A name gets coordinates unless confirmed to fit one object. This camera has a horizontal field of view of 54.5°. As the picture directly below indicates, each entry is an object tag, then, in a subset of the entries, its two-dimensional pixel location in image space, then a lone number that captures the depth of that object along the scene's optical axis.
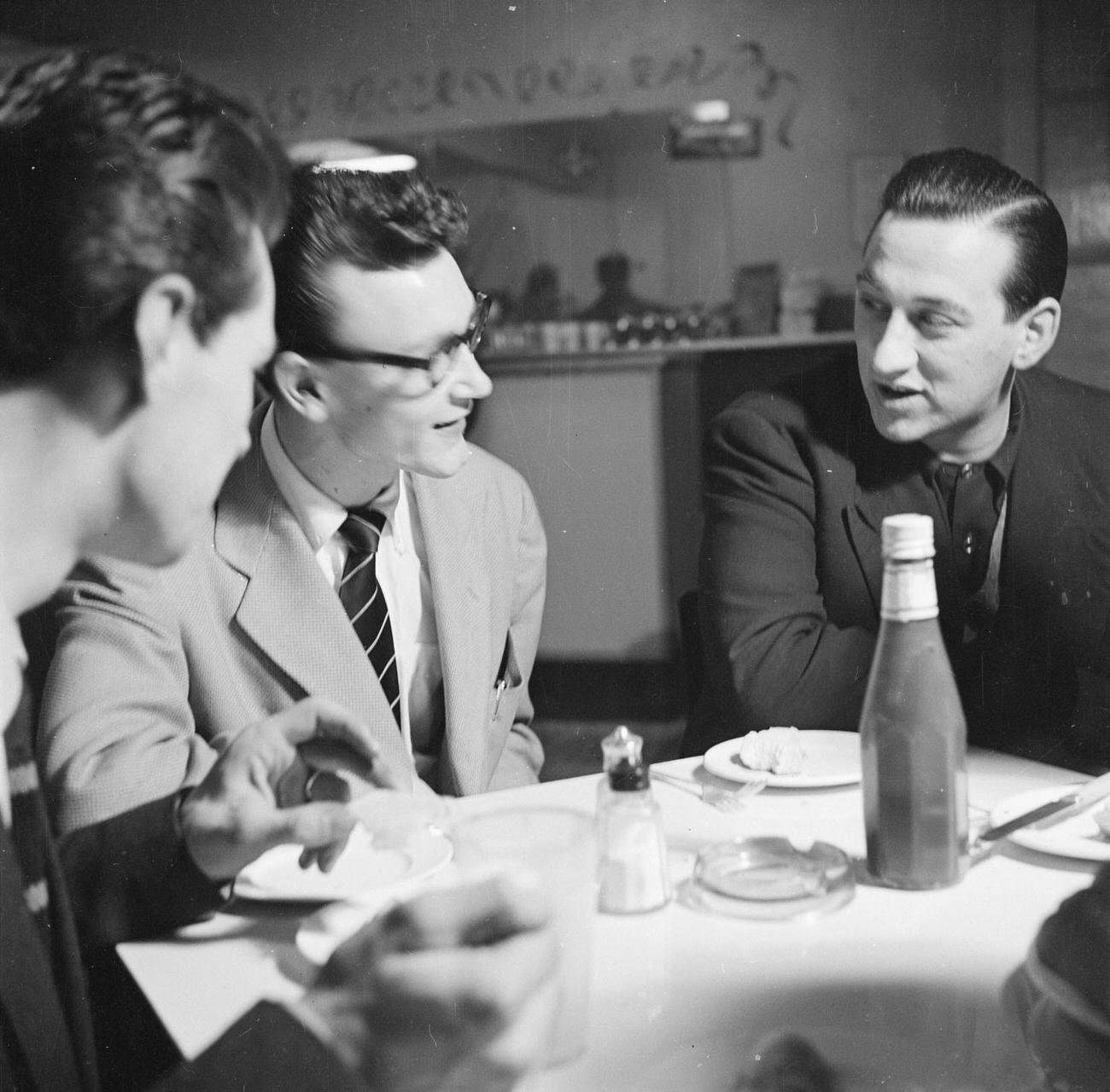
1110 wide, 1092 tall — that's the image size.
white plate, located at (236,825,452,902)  0.91
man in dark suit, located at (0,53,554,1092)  0.77
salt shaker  0.89
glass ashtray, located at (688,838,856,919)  0.89
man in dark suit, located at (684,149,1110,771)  1.20
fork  1.12
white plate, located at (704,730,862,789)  1.13
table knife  1.00
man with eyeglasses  1.01
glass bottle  0.89
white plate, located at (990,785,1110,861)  0.94
